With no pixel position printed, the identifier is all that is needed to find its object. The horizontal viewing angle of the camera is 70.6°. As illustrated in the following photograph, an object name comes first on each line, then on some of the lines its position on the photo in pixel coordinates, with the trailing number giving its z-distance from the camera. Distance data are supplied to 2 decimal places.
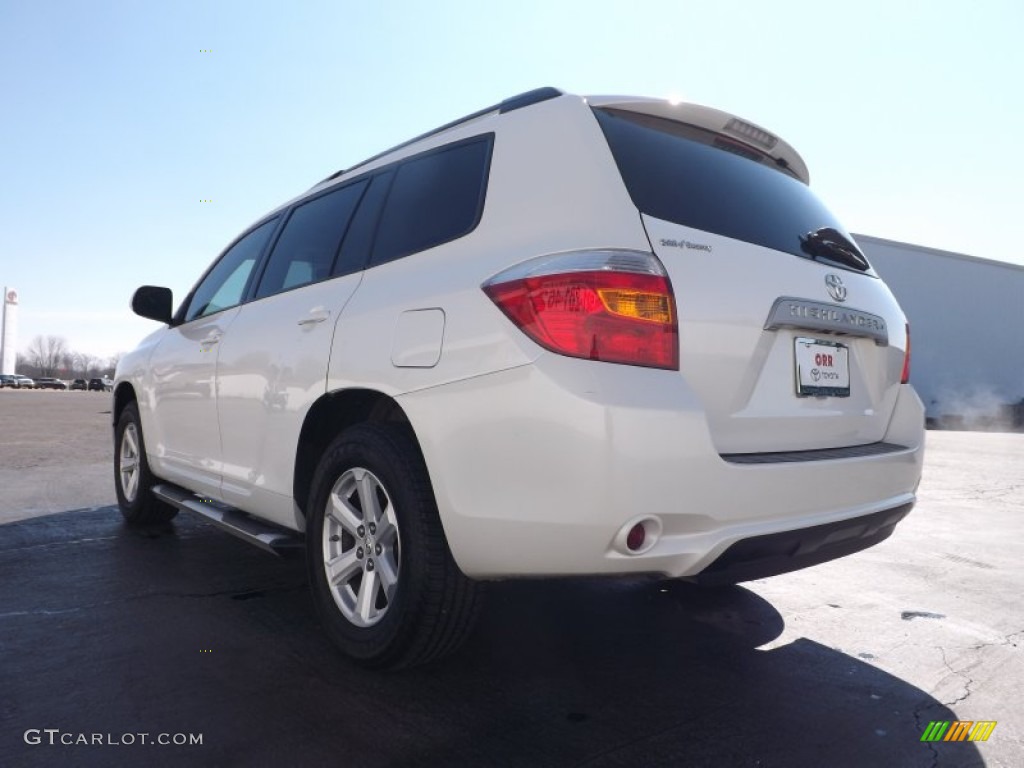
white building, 33.19
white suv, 1.96
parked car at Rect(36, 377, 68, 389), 92.39
